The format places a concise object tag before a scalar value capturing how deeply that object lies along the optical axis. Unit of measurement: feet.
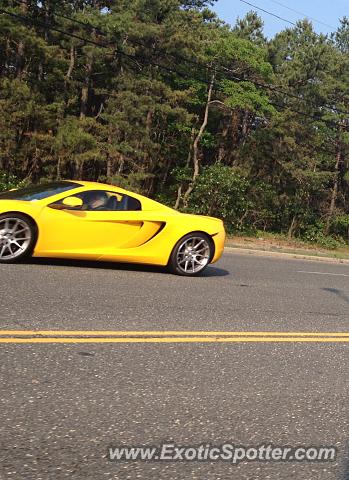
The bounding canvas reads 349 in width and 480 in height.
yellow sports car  25.99
